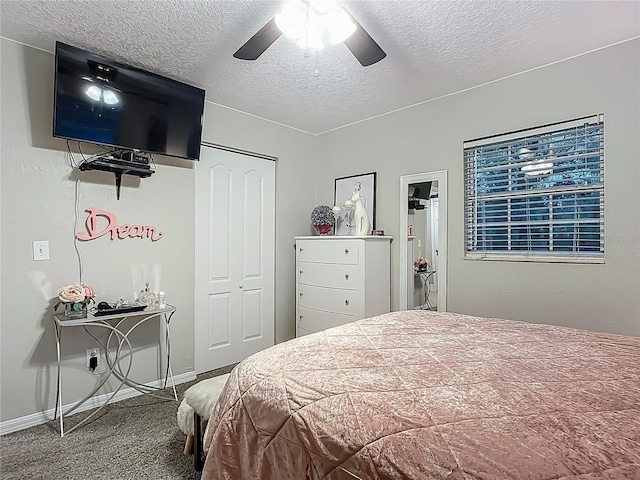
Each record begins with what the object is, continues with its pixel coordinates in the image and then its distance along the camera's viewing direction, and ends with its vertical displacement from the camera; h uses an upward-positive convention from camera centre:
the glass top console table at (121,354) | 2.45 -0.90
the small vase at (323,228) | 3.92 +0.14
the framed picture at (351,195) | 3.76 +0.51
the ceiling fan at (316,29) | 1.73 +1.07
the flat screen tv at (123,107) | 2.28 +0.96
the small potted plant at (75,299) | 2.32 -0.39
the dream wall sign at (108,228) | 2.64 +0.09
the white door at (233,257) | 3.39 -0.17
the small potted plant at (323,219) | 3.88 +0.24
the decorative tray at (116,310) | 2.45 -0.50
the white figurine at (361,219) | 3.54 +0.21
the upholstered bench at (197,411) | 1.79 -0.90
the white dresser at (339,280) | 3.29 -0.39
